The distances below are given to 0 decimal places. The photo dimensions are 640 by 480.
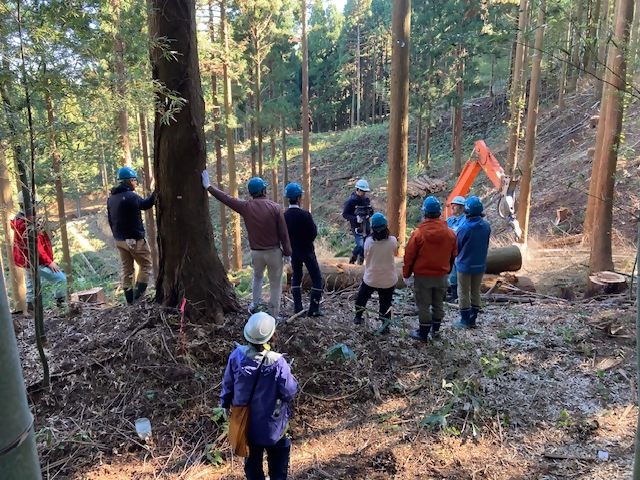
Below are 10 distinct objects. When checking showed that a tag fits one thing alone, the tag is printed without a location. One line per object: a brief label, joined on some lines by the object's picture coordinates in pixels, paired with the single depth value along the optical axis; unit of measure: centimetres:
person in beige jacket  602
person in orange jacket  588
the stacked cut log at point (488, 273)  891
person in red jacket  563
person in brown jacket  571
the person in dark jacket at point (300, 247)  630
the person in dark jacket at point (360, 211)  889
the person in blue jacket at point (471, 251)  669
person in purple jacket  316
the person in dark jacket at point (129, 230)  620
